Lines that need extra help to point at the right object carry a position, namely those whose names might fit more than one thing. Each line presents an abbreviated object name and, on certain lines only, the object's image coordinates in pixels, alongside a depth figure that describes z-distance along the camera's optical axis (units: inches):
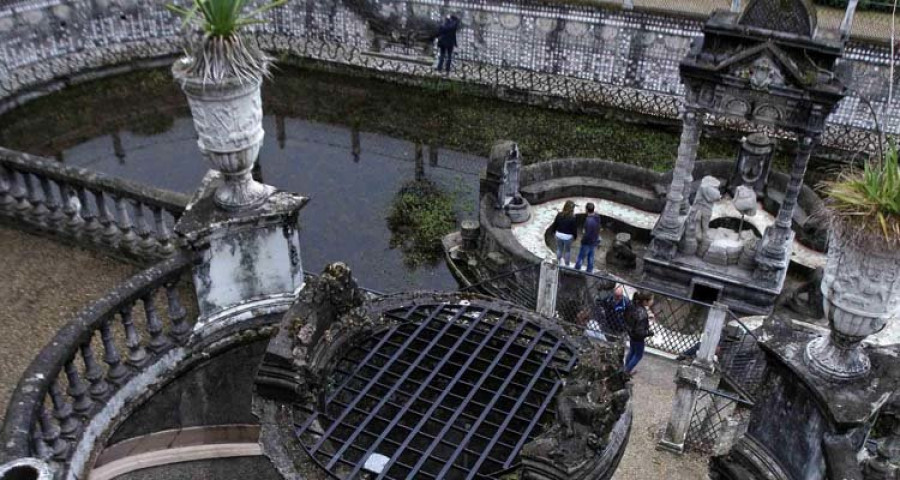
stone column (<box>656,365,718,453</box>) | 366.0
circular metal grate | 273.9
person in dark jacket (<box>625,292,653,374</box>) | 410.3
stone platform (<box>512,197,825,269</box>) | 605.6
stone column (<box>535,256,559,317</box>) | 450.0
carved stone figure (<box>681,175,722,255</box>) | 568.4
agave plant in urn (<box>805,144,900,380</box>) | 237.6
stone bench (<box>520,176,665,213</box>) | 644.7
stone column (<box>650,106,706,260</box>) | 541.0
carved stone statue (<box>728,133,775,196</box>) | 625.6
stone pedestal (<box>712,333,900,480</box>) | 259.0
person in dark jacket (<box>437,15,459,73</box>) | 877.3
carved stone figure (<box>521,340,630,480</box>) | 241.0
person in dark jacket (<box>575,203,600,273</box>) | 541.0
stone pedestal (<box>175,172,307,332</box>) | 335.0
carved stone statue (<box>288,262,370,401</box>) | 284.5
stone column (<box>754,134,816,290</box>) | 532.1
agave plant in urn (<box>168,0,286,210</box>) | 308.5
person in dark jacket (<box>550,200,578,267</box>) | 556.7
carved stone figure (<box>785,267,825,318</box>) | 540.7
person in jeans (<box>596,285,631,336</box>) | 444.1
